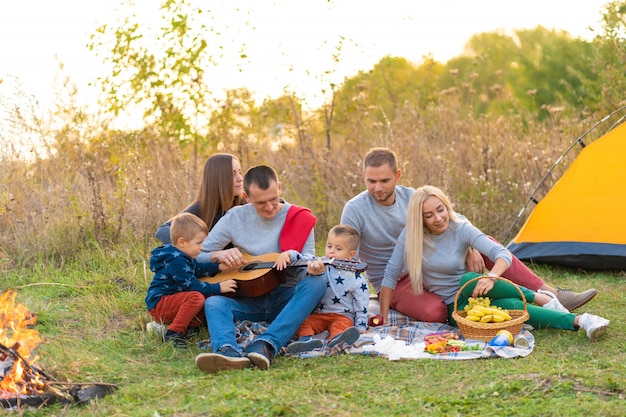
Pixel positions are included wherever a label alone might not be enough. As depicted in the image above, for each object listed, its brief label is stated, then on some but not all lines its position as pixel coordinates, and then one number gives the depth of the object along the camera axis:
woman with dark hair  5.62
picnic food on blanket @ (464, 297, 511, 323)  5.00
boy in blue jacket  5.09
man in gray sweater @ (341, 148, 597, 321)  5.47
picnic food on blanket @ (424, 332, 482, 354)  4.79
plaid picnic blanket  4.66
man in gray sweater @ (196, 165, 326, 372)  4.78
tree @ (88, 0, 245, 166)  8.89
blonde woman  5.22
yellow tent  6.90
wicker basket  4.89
